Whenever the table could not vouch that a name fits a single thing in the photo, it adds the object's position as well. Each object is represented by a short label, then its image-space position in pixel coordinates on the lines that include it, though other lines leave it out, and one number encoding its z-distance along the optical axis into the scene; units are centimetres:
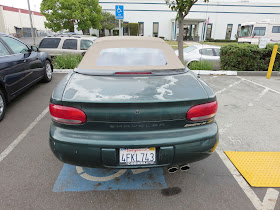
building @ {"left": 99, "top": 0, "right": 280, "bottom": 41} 3447
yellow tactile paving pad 255
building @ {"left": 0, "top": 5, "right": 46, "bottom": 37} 4797
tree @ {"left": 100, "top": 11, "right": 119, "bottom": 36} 3076
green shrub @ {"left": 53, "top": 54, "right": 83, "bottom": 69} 858
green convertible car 191
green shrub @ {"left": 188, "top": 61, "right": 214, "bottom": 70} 899
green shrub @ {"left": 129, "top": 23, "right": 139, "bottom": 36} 3358
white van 1895
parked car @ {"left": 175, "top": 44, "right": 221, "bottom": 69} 929
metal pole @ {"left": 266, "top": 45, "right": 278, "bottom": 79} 793
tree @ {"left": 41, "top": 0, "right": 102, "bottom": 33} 2141
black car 414
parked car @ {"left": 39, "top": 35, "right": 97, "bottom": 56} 902
